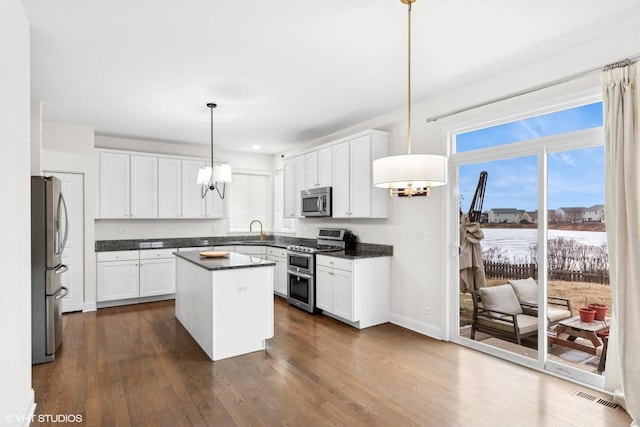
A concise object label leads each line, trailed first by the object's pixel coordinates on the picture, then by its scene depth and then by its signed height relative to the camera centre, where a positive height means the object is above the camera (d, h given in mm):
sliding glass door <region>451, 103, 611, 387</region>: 2850 -264
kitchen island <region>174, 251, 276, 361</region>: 3402 -911
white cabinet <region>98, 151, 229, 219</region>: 5516 +401
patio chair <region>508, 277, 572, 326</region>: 3035 -775
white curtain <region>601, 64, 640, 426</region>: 2377 -19
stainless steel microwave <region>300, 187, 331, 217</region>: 5184 +176
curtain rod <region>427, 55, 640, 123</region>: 2488 +1048
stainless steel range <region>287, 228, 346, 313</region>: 4949 -766
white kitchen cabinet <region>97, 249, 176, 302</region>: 5289 -928
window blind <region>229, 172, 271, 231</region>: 7020 +271
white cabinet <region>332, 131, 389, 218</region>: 4520 +479
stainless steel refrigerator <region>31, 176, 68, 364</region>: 3320 -501
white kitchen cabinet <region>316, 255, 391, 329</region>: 4285 -944
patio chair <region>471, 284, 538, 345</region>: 3306 -985
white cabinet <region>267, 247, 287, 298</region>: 5824 -939
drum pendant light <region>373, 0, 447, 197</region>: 1966 +237
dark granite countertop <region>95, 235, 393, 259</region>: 4692 -510
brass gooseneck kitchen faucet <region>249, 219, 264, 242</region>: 7098 -255
